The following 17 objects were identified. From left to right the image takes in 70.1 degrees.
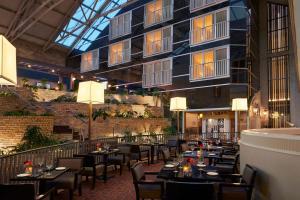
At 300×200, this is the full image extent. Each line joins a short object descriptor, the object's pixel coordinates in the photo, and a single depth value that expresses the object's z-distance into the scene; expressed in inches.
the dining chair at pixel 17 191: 98.2
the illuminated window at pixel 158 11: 551.0
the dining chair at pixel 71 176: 139.5
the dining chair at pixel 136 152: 254.5
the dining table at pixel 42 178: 124.7
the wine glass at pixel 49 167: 135.5
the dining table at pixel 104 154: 195.1
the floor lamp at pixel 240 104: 291.4
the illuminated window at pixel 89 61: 682.6
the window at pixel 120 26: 628.1
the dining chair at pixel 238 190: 117.6
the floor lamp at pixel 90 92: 199.8
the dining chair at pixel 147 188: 125.0
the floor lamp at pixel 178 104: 274.2
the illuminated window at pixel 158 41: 545.7
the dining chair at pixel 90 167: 179.0
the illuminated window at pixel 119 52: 617.9
